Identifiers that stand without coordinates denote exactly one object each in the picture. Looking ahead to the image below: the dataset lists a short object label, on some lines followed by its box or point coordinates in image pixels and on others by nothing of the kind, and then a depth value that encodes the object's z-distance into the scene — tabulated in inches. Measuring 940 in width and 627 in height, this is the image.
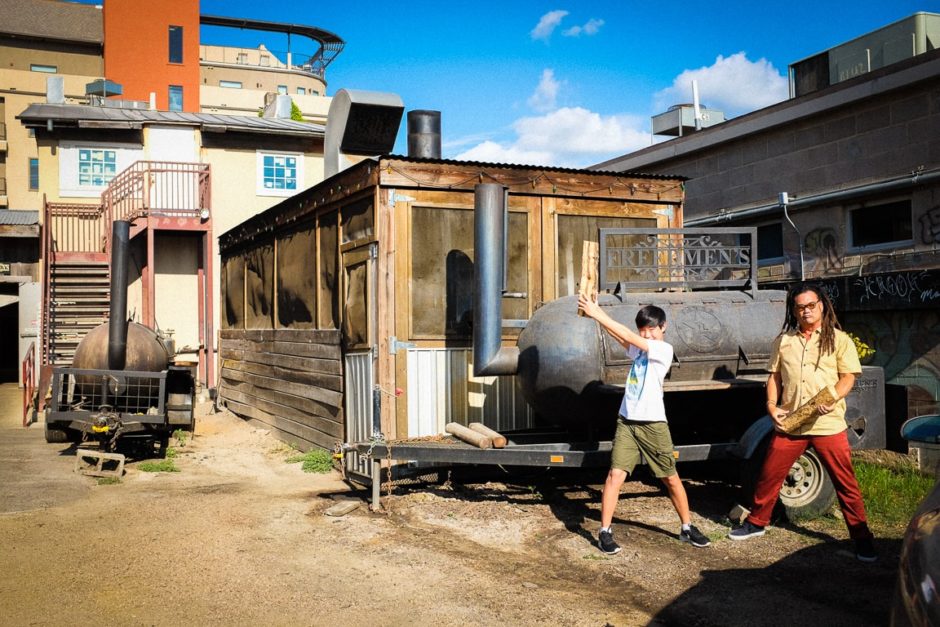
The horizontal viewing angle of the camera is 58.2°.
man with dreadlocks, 238.2
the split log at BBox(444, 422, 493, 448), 303.9
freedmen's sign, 328.8
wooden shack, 372.2
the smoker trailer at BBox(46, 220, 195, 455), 449.1
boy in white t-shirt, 253.0
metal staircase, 740.6
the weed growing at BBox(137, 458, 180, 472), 423.8
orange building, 1667.1
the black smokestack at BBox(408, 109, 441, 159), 438.3
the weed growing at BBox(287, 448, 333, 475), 418.9
